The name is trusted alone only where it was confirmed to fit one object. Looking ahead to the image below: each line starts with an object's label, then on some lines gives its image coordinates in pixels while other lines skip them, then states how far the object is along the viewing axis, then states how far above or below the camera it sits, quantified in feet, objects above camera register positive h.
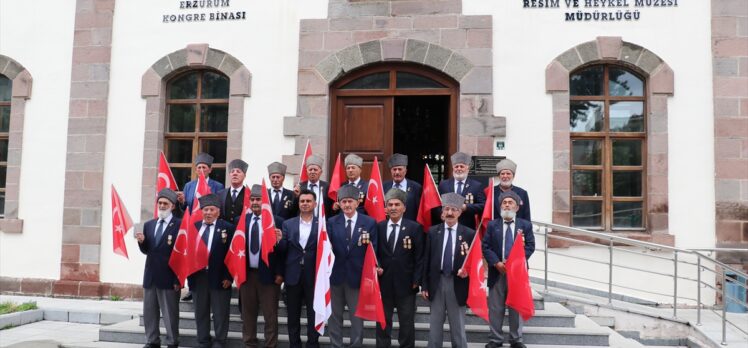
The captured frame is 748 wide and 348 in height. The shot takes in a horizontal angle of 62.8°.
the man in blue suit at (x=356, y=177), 22.89 +0.91
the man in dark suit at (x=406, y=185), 23.00 +0.66
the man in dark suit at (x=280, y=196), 22.77 +0.15
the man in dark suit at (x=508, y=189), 22.52 +0.53
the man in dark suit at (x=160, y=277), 20.88 -2.70
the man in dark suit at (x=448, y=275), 19.71 -2.33
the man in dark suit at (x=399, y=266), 19.92 -2.09
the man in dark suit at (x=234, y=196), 22.94 +0.11
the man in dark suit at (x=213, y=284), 20.85 -2.92
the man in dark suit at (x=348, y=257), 20.10 -1.83
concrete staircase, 21.68 -4.61
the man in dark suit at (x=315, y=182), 23.00 +0.70
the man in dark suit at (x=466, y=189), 22.58 +0.54
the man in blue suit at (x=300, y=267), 20.34 -2.21
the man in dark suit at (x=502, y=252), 20.48 -1.60
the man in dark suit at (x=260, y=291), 20.42 -3.06
